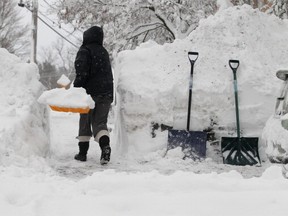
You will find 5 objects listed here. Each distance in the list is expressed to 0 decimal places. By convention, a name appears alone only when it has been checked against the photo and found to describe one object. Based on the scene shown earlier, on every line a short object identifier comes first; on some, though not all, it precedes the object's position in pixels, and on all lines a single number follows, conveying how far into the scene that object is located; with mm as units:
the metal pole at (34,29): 39155
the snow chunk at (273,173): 8115
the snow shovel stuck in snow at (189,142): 12442
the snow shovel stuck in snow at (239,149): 12362
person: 11763
